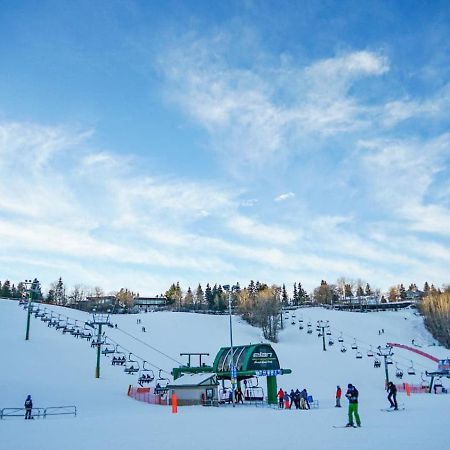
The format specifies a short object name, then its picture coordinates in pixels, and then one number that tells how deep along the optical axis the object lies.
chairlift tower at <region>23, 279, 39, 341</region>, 45.36
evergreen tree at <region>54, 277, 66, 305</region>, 157.26
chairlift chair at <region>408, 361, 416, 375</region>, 52.61
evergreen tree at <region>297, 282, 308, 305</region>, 180.11
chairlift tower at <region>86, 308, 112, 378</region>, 36.94
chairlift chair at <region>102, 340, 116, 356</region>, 53.76
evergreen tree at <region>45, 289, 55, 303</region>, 143.98
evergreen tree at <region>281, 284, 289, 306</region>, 181.35
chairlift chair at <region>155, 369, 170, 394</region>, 33.62
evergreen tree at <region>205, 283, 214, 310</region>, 149.60
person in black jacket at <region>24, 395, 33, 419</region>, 22.89
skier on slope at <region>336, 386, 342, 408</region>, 26.62
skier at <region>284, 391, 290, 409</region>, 28.05
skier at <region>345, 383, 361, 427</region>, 15.12
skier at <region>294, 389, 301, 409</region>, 27.17
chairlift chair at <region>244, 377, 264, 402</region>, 33.90
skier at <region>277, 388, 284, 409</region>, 29.39
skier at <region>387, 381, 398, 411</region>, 21.77
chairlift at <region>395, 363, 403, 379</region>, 51.09
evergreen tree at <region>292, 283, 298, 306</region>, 178.06
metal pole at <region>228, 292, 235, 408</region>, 31.94
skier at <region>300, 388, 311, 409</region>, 26.70
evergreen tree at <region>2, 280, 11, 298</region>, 128.70
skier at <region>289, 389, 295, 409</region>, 27.81
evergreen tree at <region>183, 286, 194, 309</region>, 166.41
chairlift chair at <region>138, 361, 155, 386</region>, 38.19
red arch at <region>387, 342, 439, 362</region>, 66.75
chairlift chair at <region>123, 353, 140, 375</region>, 40.19
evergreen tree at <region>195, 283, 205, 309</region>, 172.76
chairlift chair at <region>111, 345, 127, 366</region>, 43.59
